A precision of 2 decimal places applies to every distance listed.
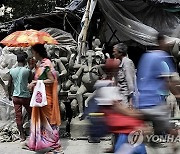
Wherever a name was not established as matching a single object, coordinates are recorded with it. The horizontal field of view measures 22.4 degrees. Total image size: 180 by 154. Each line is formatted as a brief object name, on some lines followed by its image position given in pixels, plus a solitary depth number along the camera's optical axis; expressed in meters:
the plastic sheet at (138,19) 11.31
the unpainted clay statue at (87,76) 8.65
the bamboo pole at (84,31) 10.04
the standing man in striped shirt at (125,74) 6.40
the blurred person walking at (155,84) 5.00
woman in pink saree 6.64
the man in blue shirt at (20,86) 8.05
